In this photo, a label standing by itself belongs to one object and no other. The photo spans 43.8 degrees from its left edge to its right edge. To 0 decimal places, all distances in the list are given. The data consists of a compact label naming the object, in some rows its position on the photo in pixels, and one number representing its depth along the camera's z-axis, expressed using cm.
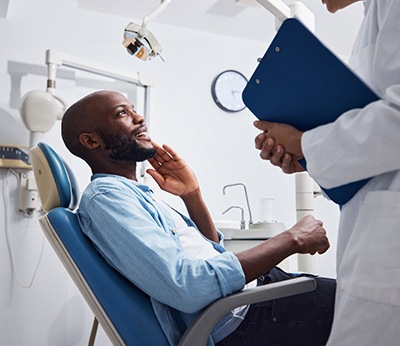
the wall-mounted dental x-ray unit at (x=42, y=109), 265
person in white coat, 85
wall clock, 360
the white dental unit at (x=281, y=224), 210
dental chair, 110
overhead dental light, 233
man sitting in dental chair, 113
